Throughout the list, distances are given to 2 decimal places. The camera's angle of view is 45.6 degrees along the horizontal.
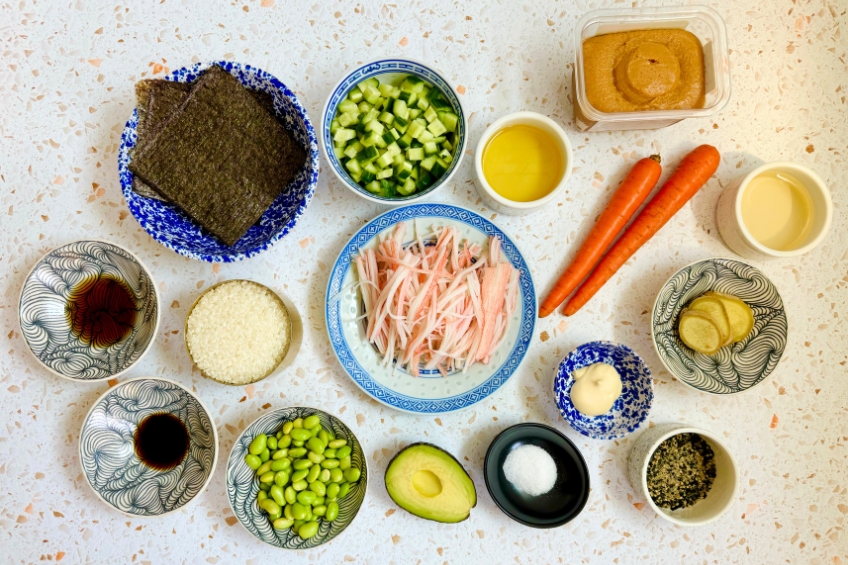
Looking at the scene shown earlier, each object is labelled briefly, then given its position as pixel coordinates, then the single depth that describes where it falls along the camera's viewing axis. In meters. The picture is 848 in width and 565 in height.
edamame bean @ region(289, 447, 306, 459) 1.00
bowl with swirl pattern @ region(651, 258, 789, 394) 1.01
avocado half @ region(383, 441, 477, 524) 1.00
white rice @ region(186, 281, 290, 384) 0.99
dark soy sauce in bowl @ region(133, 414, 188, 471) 1.01
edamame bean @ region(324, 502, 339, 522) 0.99
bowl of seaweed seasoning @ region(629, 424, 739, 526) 1.00
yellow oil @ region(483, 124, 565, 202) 1.00
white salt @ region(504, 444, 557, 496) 1.00
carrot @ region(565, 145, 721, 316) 1.02
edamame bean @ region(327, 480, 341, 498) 1.00
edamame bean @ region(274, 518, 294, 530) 0.99
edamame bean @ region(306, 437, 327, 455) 0.99
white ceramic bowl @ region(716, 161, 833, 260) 1.00
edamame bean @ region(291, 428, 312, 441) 0.99
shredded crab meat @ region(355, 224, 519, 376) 0.99
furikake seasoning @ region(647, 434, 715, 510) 1.01
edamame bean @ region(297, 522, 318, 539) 0.98
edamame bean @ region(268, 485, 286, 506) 0.99
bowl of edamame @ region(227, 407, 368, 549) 0.99
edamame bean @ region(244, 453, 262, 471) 0.99
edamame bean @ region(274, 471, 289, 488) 0.99
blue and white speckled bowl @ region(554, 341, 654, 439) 1.01
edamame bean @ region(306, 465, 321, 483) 0.99
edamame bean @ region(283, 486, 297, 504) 0.99
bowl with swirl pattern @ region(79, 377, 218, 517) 0.99
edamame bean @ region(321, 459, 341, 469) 1.00
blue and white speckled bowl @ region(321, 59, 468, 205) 0.97
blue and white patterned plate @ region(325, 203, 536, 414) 1.00
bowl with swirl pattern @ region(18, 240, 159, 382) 0.99
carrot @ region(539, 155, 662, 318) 1.02
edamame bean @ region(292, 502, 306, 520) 0.99
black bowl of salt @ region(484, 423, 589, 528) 1.00
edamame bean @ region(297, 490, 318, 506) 0.99
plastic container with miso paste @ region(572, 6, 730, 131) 0.98
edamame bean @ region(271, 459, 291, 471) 0.99
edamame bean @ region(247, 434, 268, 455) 0.99
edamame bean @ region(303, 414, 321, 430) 1.00
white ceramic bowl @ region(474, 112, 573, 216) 0.98
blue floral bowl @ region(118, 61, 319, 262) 0.96
